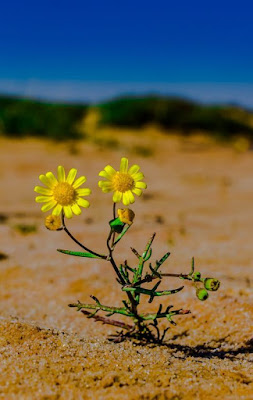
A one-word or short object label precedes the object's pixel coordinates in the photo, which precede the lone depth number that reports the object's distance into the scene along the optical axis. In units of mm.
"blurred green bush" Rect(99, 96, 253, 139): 9251
